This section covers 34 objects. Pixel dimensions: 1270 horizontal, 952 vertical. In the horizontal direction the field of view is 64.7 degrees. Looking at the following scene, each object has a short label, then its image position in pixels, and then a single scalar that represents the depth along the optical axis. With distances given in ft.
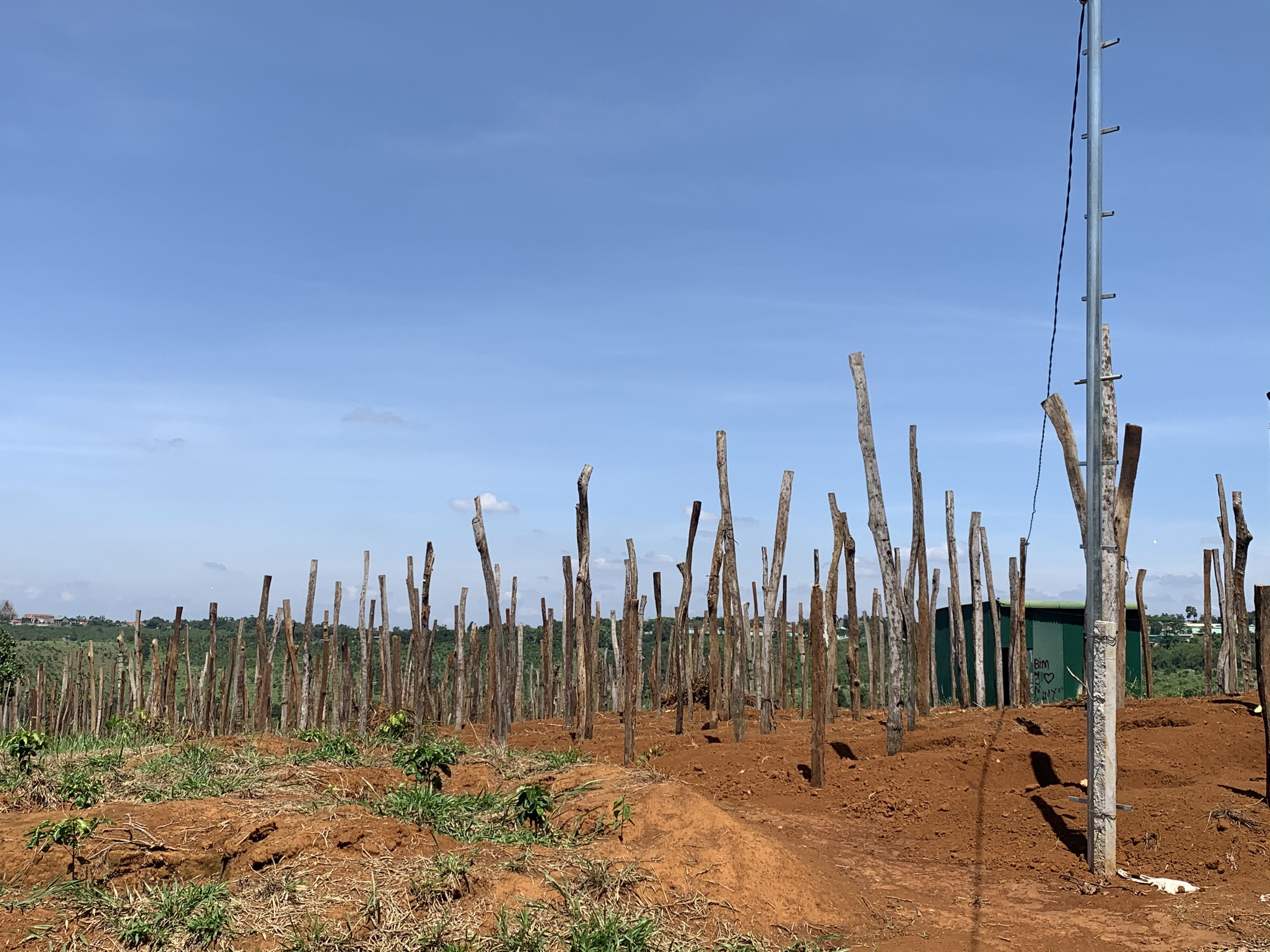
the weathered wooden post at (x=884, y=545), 32.16
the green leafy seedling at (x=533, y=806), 22.11
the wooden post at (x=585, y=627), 36.22
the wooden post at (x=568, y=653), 44.93
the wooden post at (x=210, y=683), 49.60
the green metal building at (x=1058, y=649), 68.90
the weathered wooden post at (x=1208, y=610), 45.78
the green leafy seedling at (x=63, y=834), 19.03
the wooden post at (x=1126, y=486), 28.19
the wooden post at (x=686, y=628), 40.75
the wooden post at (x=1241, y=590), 41.29
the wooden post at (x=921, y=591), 37.14
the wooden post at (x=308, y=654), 48.11
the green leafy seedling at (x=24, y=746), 26.35
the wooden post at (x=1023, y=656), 41.88
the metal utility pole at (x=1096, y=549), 22.66
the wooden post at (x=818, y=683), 28.48
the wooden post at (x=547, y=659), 54.29
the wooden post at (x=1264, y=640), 25.04
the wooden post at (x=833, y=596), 38.29
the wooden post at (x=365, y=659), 46.16
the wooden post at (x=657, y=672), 56.04
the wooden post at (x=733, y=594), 36.11
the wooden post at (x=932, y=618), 43.46
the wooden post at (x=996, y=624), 43.96
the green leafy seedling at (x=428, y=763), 25.21
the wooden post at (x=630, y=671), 33.68
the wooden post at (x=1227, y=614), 42.47
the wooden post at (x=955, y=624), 45.93
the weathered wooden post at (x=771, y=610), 37.88
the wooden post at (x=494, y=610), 35.76
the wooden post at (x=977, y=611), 47.24
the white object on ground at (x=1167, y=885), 21.63
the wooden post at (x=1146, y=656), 42.70
